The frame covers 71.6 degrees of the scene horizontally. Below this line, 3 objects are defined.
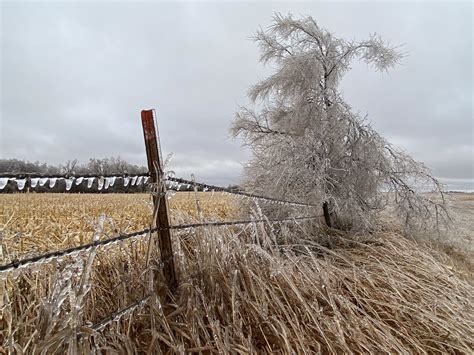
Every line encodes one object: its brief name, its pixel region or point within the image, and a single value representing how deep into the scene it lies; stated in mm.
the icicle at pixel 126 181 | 1948
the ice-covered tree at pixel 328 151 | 5109
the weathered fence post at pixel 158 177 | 2049
